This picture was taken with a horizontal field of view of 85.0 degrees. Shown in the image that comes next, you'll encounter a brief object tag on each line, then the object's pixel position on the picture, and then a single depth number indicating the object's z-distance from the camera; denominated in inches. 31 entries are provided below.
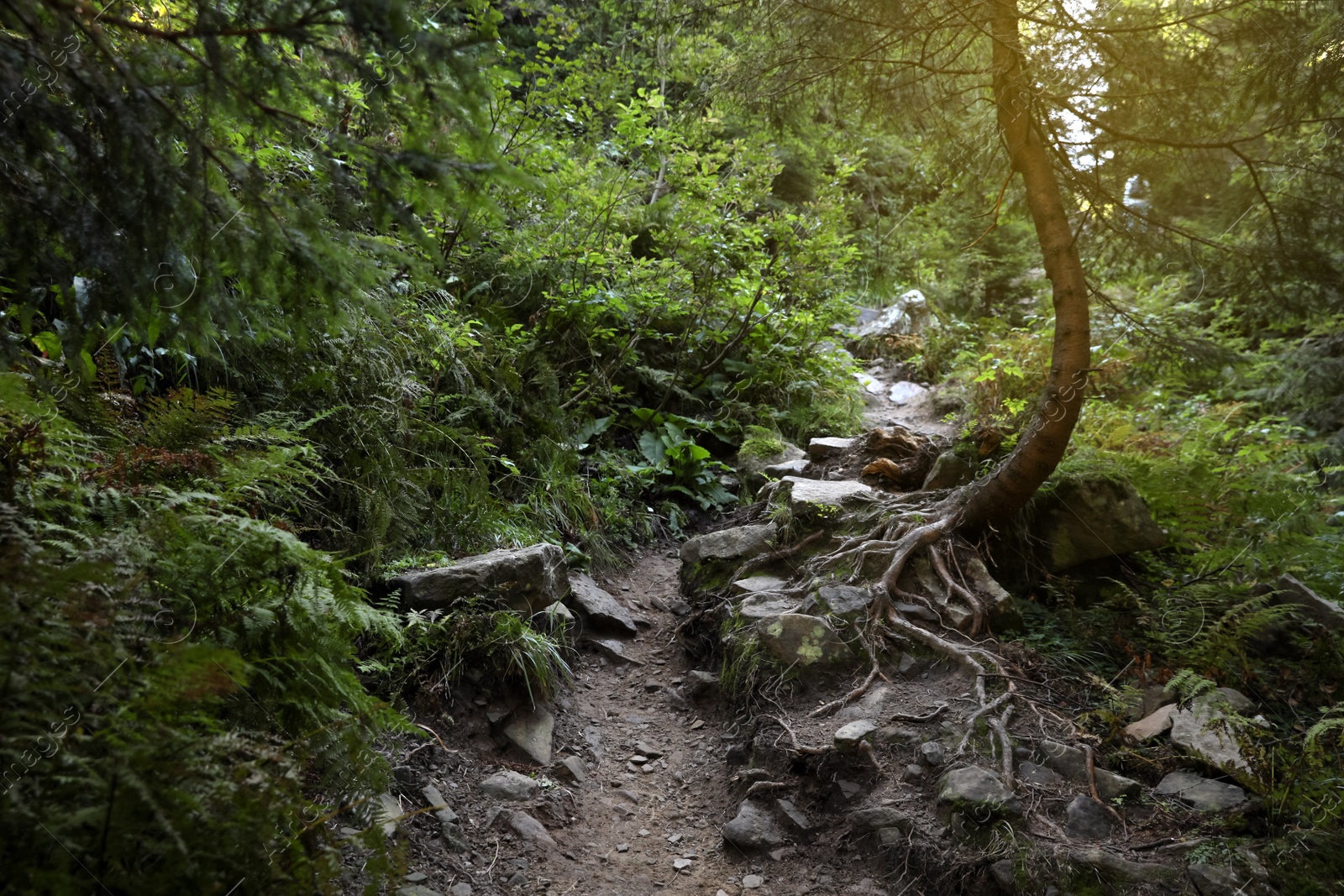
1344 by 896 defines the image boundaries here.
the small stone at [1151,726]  151.1
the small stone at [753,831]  150.7
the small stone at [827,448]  326.6
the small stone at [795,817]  151.5
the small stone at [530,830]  145.2
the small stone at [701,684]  208.7
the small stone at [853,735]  158.7
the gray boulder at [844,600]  202.4
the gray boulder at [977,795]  133.4
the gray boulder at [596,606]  230.4
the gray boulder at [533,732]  168.9
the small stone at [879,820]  140.7
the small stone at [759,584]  227.6
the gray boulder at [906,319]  535.5
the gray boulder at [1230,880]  112.3
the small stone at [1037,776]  142.9
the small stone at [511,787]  152.5
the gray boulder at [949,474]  253.8
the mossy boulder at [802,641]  191.5
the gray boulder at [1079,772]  138.6
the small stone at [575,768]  169.4
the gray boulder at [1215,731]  137.9
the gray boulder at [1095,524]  217.2
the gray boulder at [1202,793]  131.4
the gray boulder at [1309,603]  173.2
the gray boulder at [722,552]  250.2
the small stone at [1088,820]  130.9
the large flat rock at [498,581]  173.3
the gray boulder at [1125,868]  117.9
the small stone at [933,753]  151.6
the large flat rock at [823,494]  251.6
